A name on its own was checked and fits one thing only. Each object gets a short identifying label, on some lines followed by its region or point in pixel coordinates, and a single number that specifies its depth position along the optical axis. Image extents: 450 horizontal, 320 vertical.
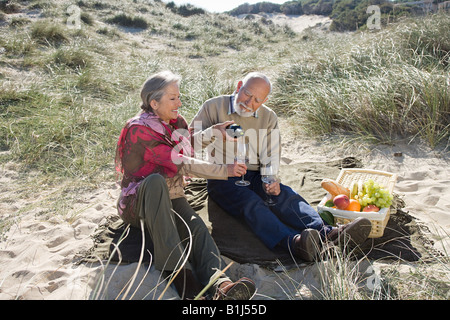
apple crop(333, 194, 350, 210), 3.36
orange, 3.42
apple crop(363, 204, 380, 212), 3.31
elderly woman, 2.65
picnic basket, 3.22
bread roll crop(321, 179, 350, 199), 3.50
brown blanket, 3.09
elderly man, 3.02
